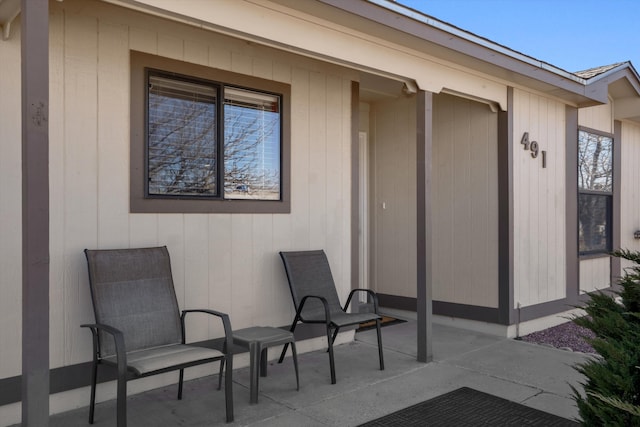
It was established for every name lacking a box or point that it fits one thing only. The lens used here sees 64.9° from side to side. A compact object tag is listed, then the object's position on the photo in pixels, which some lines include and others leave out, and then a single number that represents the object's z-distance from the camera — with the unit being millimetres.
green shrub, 1609
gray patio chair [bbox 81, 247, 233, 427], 2646
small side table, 3100
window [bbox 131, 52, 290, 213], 3357
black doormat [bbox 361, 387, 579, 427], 2900
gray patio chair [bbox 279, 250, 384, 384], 3677
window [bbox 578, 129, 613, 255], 6043
